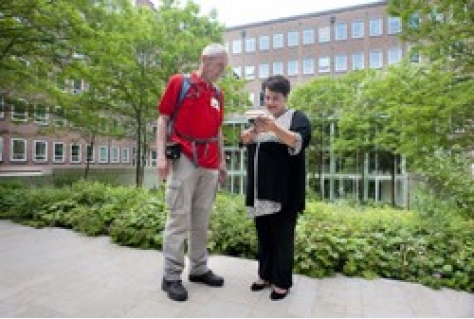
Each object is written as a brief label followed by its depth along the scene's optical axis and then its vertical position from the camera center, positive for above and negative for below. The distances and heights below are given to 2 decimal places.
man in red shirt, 2.78 +0.06
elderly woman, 2.72 -0.12
